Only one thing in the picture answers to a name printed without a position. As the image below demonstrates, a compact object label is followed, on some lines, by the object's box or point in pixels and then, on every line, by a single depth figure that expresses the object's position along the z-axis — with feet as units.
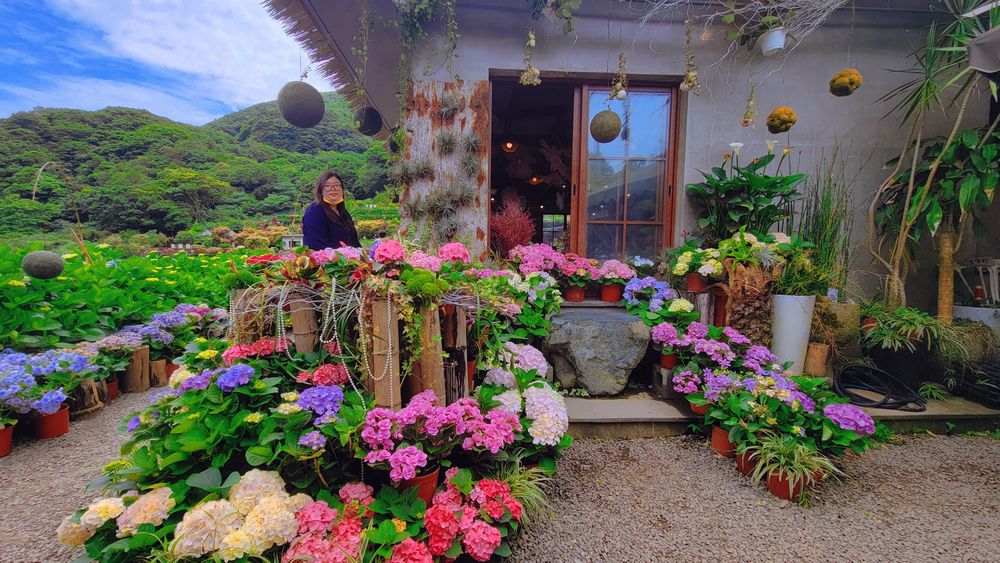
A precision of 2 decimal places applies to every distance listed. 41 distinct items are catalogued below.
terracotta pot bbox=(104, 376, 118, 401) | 8.92
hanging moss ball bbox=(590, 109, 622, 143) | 10.11
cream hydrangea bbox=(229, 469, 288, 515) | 3.83
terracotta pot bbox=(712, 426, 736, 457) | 6.79
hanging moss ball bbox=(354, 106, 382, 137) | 14.62
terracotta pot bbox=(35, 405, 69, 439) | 7.11
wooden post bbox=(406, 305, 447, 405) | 4.81
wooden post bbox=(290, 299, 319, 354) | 5.04
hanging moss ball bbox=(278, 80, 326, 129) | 10.19
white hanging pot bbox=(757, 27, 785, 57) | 9.51
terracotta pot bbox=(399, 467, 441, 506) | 4.39
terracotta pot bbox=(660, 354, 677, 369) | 8.39
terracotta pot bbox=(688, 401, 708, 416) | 7.39
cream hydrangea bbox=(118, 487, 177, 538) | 3.58
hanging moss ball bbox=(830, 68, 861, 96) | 8.78
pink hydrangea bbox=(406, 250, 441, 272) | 5.43
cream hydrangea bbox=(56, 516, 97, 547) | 3.73
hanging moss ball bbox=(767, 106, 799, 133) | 9.27
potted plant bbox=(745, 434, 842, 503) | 5.70
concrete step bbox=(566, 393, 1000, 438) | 7.51
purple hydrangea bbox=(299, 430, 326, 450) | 4.04
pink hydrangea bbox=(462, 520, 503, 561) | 3.96
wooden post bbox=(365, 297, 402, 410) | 4.62
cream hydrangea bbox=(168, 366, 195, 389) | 5.08
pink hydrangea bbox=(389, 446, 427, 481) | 4.06
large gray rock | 8.49
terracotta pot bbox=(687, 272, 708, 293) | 9.22
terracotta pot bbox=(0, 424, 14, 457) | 6.52
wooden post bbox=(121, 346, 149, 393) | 9.50
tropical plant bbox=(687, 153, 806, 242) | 9.63
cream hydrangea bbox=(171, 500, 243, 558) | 3.48
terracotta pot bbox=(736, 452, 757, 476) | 6.31
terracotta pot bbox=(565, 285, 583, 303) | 10.36
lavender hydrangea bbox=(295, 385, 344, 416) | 4.33
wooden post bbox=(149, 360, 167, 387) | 10.03
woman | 8.11
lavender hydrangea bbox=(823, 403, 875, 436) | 5.87
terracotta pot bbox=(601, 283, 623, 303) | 10.40
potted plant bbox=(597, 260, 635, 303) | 10.34
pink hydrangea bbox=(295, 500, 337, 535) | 3.84
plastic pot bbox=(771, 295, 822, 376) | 8.43
